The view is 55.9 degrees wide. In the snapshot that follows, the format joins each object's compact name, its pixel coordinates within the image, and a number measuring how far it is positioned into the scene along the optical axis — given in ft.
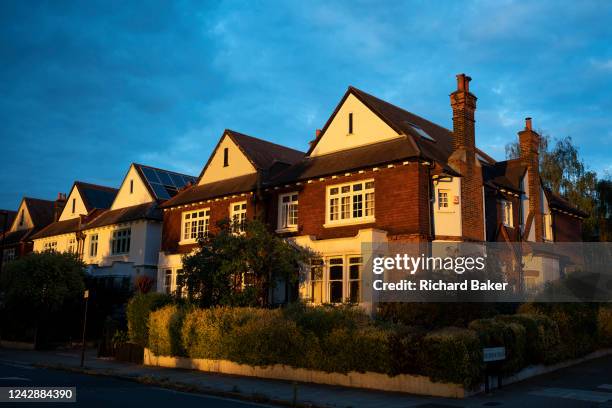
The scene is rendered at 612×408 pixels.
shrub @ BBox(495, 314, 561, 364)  52.42
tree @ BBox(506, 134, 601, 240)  131.13
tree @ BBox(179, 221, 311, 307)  74.13
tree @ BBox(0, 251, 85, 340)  94.48
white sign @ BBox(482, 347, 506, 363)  43.52
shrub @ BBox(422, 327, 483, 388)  44.04
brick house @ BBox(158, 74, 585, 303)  75.66
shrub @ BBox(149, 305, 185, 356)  66.54
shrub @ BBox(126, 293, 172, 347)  73.46
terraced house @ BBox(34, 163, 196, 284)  117.50
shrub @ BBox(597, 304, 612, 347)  63.28
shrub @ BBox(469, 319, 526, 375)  47.34
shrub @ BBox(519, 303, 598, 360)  58.39
